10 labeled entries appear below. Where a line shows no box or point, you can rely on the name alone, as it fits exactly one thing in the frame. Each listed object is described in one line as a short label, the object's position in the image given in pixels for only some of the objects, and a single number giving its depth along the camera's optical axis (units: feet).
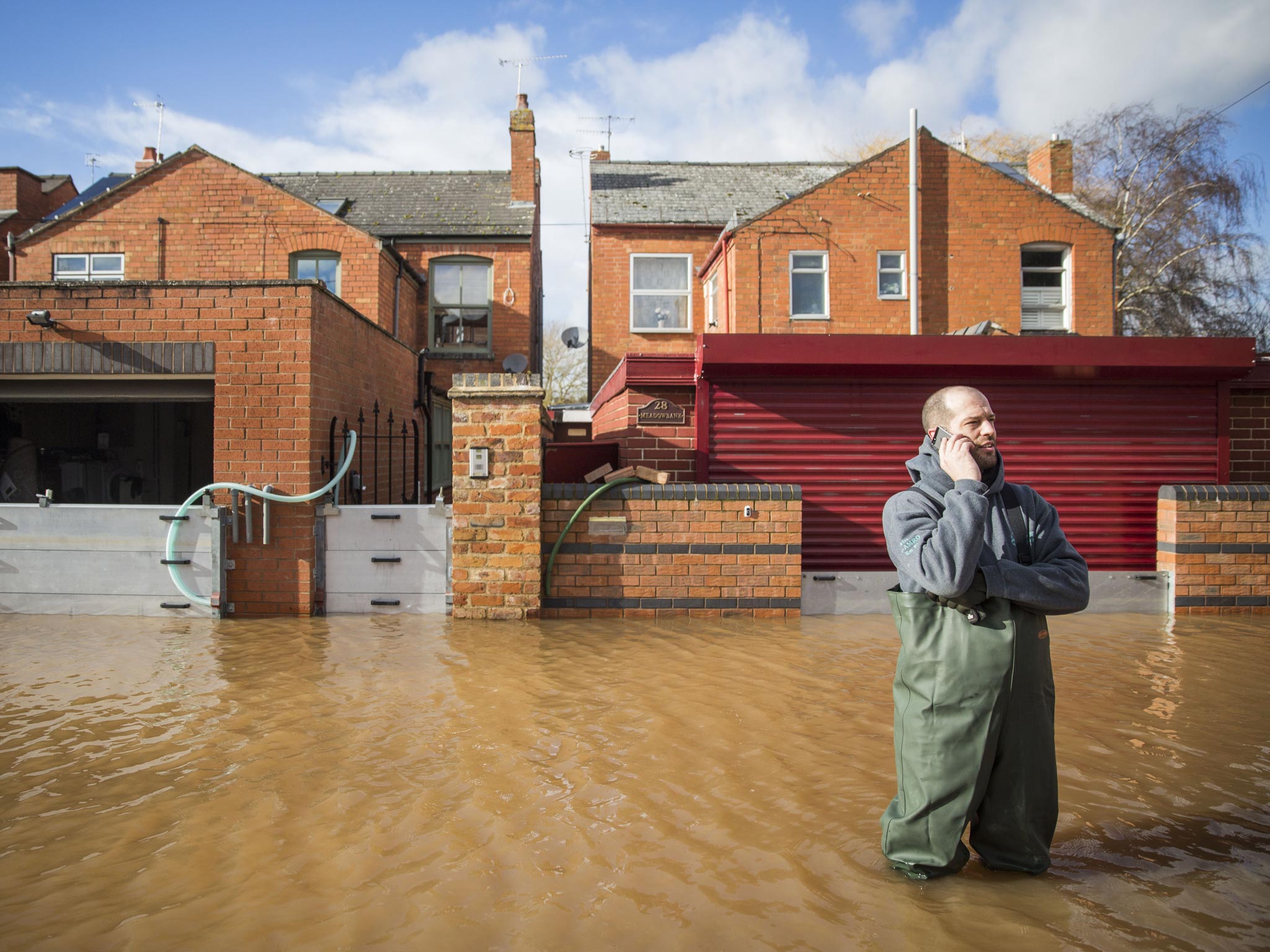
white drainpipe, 51.60
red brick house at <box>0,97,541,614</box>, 26.43
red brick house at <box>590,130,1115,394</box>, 53.42
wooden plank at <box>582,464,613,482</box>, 27.25
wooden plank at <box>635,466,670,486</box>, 26.03
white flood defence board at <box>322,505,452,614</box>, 26.23
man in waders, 9.14
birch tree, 75.87
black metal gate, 30.07
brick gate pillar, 25.36
